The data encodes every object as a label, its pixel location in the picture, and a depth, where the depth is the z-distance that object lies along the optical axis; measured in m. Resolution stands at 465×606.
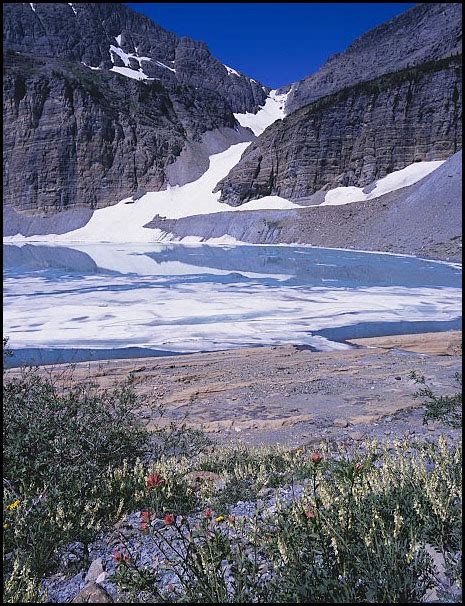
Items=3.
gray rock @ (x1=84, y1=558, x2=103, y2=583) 3.12
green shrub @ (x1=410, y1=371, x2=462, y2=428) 6.00
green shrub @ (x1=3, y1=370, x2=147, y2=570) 3.51
